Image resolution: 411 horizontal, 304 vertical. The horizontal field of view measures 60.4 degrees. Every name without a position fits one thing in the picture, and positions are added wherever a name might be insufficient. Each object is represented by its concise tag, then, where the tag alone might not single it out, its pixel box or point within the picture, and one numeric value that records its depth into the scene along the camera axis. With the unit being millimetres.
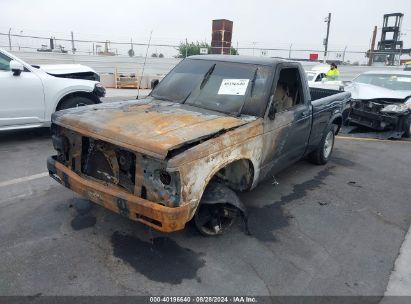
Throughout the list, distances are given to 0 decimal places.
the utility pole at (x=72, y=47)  17641
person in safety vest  13227
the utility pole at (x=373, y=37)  28703
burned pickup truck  2979
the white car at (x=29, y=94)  6195
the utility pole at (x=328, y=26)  23722
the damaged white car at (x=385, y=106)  8195
